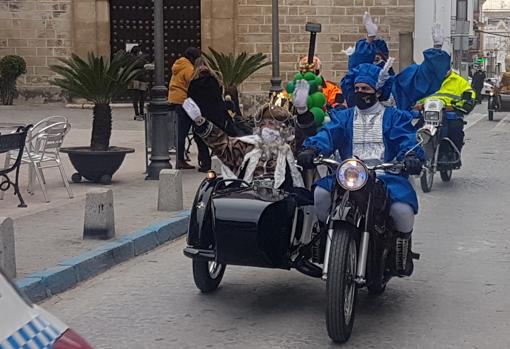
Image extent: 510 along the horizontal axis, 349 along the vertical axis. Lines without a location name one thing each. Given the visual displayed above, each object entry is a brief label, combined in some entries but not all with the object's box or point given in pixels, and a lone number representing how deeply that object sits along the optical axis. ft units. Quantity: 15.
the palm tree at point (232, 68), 54.03
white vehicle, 7.41
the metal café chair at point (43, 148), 35.99
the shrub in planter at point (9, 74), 88.38
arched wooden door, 93.71
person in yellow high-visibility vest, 44.70
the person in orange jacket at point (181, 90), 45.93
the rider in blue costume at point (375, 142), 20.45
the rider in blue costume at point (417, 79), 23.23
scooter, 42.11
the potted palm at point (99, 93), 40.47
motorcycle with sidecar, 18.39
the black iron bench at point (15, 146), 31.70
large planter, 39.93
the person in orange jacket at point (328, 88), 32.04
